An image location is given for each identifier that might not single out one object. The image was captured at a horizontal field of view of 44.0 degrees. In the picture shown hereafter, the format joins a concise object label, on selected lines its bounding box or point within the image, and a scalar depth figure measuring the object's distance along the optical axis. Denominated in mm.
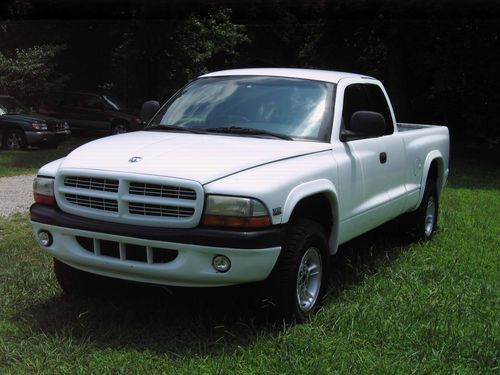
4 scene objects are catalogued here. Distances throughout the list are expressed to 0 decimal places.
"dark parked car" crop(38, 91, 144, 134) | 21297
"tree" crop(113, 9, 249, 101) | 20297
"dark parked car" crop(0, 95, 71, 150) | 16672
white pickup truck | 3695
